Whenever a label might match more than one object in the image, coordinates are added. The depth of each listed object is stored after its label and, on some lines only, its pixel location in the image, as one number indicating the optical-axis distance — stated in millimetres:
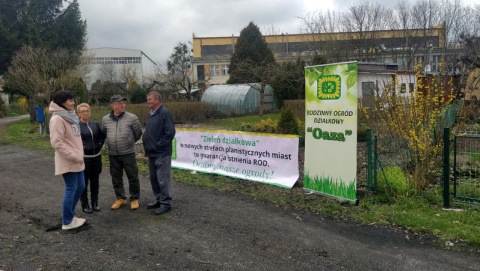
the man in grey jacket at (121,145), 6031
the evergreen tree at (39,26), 25484
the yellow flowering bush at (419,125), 6359
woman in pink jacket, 5008
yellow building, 26655
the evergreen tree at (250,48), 36250
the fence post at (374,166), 6391
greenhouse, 30828
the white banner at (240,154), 7395
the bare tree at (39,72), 19031
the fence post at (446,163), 5793
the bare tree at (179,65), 34031
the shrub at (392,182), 6316
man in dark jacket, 5883
